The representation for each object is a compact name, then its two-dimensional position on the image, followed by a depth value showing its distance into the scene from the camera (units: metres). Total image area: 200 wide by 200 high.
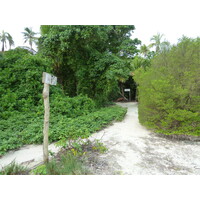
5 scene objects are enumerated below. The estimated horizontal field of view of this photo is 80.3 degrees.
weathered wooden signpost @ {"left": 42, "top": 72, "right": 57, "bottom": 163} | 2.13
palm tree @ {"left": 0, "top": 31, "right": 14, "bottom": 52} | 17.88
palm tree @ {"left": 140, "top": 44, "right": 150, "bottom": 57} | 16.59
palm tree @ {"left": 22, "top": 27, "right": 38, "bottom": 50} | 25.02
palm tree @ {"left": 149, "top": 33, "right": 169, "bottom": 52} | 15.74
